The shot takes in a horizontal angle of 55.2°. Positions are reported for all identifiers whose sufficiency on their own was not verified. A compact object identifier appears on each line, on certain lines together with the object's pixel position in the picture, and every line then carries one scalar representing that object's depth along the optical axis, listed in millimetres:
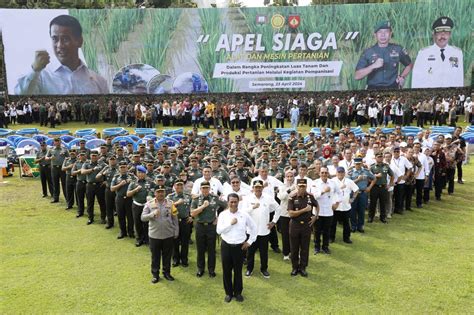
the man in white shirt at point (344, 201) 9016
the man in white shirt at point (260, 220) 7578
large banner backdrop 27938
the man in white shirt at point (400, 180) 10875
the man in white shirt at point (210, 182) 8516
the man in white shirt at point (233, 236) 6695
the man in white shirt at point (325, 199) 8391
